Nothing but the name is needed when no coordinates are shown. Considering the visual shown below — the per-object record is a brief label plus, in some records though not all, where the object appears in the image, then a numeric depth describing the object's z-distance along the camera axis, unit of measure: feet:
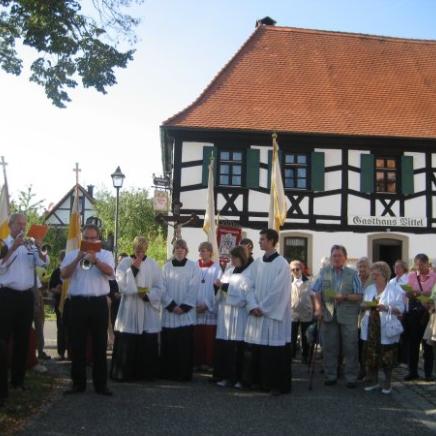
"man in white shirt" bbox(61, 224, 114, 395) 22.80
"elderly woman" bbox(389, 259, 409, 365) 30.54
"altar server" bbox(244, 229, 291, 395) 24.86
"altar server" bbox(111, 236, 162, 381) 26.43
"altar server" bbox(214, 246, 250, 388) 26.22
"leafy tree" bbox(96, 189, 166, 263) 154.10
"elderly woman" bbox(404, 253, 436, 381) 28.35
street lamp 61.67
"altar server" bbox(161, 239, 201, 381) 27.12
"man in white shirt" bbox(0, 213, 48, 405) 21.98
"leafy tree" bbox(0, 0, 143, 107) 28.66
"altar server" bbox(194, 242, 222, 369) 30.37
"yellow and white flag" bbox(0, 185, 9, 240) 33.63
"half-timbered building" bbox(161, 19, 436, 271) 66.69
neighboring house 163.63
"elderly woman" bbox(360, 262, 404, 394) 25.94
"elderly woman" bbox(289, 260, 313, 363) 34.27
